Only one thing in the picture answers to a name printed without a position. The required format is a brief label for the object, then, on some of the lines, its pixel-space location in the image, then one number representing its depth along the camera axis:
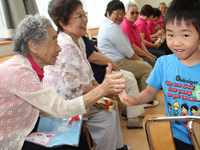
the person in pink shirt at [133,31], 2.76
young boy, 0.85
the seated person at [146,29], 3.36
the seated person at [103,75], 2.02
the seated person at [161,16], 4.69
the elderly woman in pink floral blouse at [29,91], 1.05
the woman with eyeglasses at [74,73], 1.50
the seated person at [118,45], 2.41
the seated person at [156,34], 3.98
